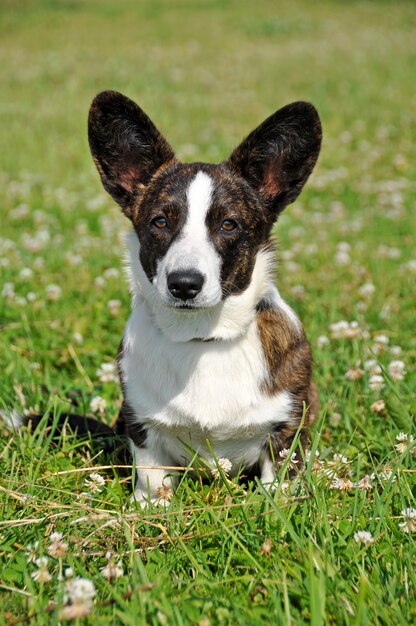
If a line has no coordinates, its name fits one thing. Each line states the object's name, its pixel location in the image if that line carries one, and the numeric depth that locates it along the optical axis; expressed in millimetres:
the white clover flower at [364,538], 2449
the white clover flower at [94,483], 2973
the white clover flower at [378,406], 3564
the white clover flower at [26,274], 5396
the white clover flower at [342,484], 2822
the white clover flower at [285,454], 2974
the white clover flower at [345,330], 4180
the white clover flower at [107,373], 4117
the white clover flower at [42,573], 2287
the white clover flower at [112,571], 2281
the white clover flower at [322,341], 4340
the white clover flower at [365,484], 2791
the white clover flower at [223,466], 2951
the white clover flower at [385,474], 2897
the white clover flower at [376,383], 3721
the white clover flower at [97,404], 3789
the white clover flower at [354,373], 3849
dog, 3086
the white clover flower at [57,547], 2422
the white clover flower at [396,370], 3766
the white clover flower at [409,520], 2549
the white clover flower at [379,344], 4157
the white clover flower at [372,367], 3904
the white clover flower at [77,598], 2039
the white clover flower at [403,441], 3059
